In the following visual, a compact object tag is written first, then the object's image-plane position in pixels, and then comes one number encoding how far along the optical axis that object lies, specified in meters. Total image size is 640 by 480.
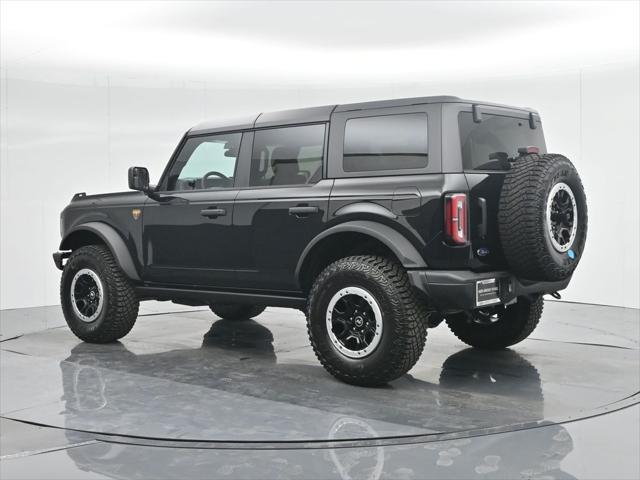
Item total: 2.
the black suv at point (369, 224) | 5.14
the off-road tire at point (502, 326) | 6.49
